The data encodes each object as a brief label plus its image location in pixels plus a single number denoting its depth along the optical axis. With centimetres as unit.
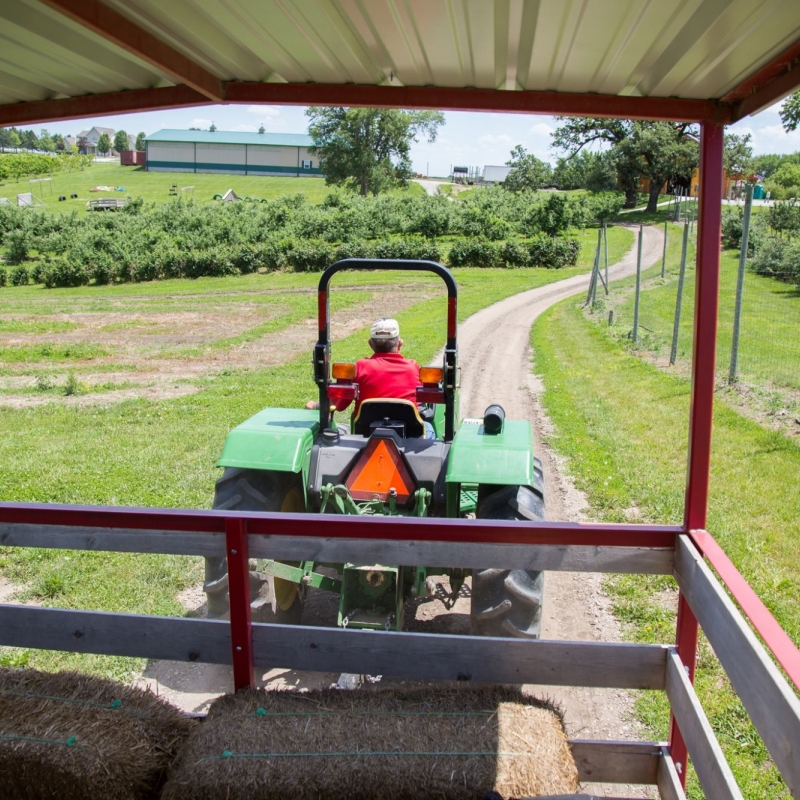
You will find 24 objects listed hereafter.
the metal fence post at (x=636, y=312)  1321
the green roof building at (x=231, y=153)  8844
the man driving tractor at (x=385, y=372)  488
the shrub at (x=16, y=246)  3444
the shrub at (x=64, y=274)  2939
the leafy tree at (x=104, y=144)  14600
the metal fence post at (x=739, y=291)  802
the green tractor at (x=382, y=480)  406
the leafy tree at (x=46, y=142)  15084
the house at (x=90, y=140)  15450
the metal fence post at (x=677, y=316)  1025
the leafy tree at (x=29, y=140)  15650
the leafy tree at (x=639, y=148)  4238
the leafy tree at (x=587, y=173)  4866
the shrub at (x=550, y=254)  3125
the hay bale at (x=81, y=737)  250
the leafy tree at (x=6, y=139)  12915
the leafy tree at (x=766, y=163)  3588
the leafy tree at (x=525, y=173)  5644
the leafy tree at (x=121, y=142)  13950
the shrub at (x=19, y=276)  3044
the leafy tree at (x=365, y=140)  4734
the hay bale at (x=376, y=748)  245
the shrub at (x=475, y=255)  3066
